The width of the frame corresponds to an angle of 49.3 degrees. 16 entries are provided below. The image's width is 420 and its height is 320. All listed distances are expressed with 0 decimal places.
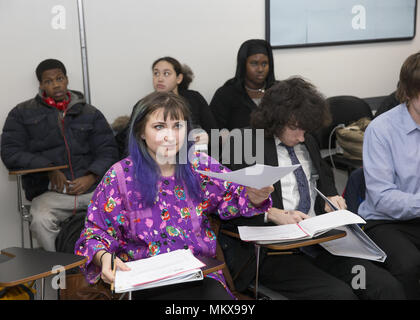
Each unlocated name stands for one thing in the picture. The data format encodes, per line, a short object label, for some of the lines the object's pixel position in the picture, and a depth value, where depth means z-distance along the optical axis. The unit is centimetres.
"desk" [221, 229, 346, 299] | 171
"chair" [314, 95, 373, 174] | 362
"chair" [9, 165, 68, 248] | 264
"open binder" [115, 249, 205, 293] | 137
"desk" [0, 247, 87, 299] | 145
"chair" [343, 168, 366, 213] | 233
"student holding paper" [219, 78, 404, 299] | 193
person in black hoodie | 355
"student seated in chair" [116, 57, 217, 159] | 333
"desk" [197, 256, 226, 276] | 147
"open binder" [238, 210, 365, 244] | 176
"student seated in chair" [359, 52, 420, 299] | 209
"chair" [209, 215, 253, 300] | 196
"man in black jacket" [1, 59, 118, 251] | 288
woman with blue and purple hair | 172
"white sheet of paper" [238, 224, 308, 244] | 176
